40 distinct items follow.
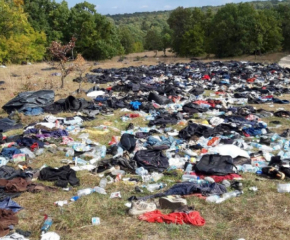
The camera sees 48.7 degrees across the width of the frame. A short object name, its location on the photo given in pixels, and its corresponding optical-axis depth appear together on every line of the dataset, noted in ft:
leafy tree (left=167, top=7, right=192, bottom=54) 105.09
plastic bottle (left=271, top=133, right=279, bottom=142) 22.30
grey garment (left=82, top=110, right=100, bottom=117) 29.54
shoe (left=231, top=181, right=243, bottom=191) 15.25
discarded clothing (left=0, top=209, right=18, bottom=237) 12.10
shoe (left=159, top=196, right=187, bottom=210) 13.64
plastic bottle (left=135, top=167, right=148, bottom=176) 17.44
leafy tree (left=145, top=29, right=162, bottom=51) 130.31
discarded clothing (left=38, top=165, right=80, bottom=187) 16.19
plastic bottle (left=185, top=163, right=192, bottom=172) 17.65
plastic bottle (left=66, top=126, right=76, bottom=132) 25.25
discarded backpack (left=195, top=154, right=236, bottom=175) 16.86
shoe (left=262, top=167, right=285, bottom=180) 16.29
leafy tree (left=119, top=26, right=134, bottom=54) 152.35
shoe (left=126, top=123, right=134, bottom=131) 25.73
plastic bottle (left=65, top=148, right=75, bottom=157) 20.16
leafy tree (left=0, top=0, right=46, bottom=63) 65.41
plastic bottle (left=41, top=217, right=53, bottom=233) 12.32
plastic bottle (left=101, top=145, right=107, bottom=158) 20.08
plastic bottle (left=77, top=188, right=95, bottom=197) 15.27
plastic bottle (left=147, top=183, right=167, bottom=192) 15.75
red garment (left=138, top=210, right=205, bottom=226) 12.59
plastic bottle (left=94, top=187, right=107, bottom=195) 15.40
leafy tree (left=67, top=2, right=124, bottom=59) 91.66
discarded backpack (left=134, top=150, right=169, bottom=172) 17.93
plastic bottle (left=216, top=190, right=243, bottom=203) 14.52
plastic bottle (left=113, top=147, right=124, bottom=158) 19.78
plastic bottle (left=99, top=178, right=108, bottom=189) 16.18
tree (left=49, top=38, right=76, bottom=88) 38.63
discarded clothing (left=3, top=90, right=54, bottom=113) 30.83
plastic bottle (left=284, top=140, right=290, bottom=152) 20.44
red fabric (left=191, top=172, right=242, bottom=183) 16.30
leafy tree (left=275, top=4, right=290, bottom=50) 91.76
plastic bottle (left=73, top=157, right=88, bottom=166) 18.98
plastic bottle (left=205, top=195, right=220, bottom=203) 14.29
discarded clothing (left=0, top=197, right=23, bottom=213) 13.75
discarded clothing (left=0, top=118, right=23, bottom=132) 25.71
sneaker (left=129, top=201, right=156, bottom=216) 13.34
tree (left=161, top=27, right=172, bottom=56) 115.85
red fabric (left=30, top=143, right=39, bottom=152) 20.79
